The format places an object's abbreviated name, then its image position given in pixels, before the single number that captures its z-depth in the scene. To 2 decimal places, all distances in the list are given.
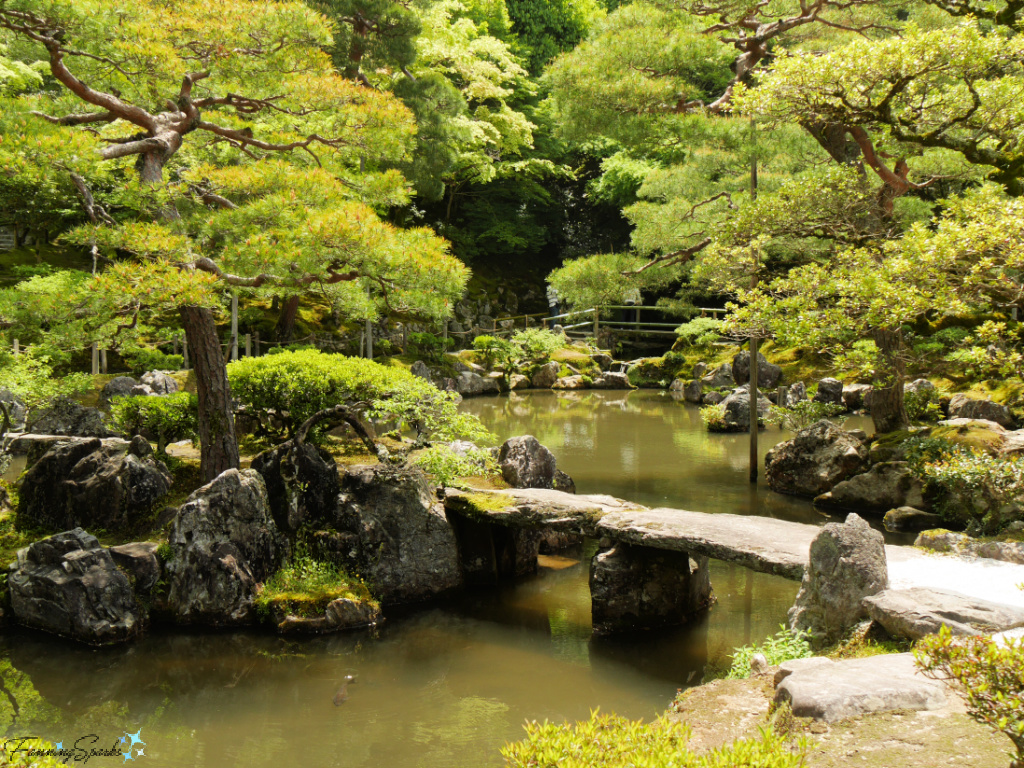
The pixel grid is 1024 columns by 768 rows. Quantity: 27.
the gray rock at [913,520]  9.69
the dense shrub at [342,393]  8.36
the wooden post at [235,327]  17.36
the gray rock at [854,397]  19.12
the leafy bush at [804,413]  12.33
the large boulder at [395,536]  7.46
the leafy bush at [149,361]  15.98
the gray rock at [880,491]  10.20
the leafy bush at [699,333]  23.72
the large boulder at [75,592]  6.54
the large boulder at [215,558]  6.85
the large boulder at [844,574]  5.20
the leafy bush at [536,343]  25.44
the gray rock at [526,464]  9.19
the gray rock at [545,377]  25.58
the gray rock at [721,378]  22.31
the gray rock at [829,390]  18.83
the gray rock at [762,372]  21.17
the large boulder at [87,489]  7.95
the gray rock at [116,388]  14.33
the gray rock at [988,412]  14.14
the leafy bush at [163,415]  9.11
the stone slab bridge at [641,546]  6.29
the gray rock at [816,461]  11.24
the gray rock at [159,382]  14.87
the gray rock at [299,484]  7.68
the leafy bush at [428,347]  23.16
